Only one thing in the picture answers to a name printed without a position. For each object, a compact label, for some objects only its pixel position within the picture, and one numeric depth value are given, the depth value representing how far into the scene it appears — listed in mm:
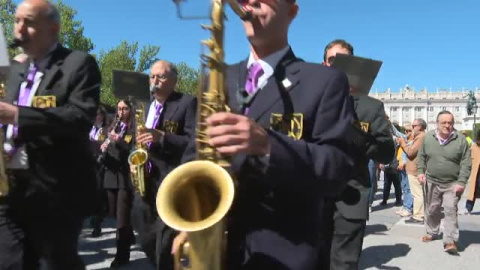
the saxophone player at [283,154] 1836
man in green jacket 8281
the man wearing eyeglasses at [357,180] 4609
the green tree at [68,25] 46000
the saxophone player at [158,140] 4758
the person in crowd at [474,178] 10406
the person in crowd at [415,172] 11141
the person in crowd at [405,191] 12133
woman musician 6457
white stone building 150875
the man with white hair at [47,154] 3174
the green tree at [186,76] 65512
